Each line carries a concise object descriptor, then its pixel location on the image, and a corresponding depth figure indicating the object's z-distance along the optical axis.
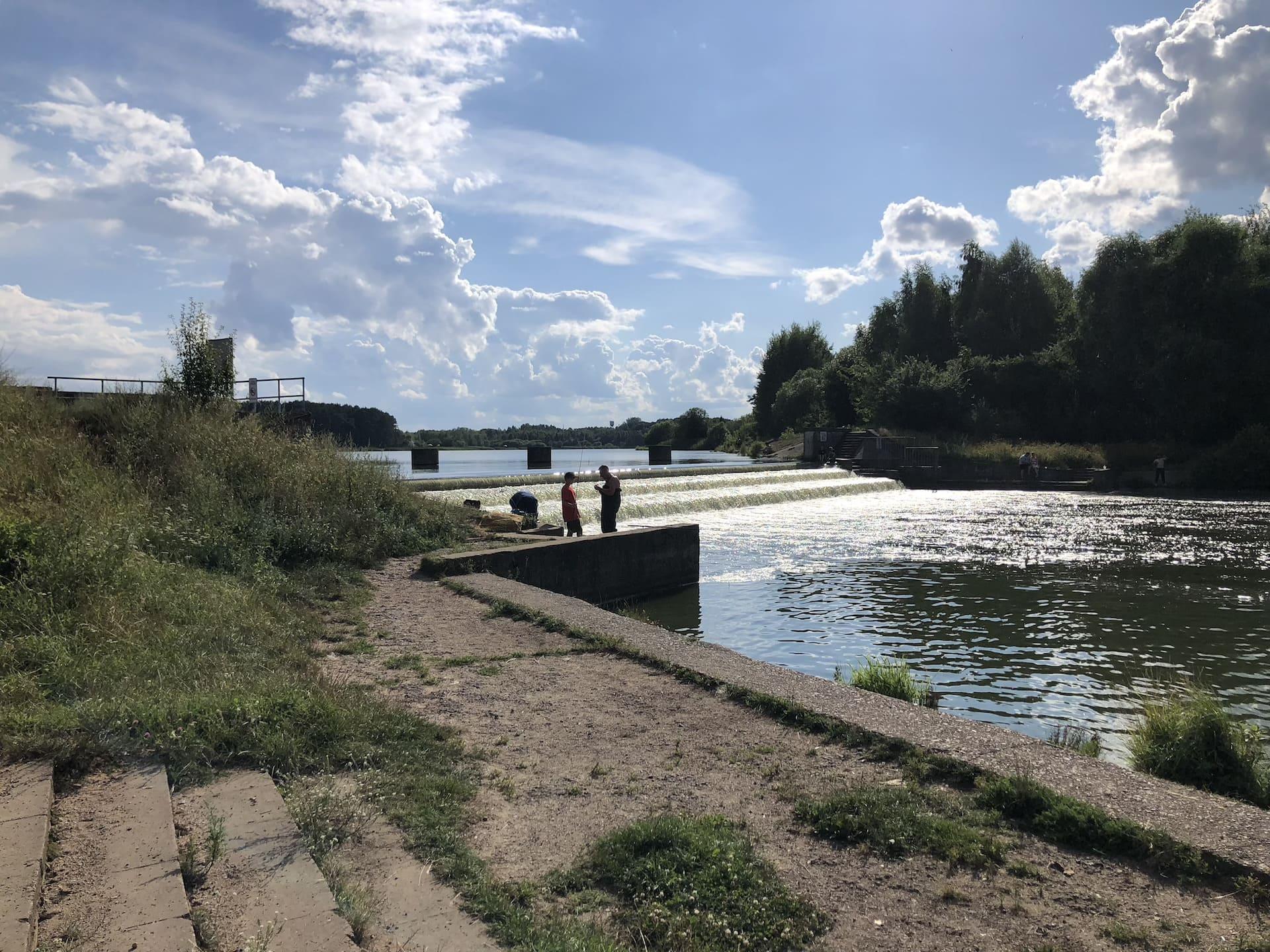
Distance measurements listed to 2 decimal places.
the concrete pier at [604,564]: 12.54
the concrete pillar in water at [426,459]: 48.50
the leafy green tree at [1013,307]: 55.72
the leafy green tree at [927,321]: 59.88
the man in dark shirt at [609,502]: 16.33
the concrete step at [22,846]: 2.87
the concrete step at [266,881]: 3.04
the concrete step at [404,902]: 3.13
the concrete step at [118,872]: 2.93
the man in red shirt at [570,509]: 15.28
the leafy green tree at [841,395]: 62.89
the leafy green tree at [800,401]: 69.88
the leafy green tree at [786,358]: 83.94
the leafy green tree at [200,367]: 17.81
